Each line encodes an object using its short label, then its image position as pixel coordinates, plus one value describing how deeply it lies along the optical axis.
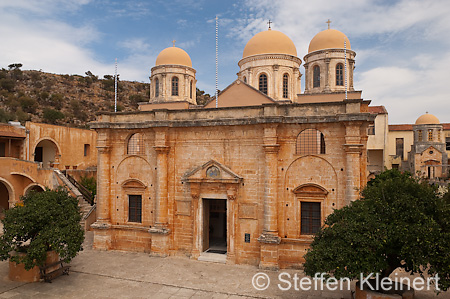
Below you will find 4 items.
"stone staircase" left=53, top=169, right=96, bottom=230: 19.58
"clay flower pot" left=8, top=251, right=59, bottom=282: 11.36
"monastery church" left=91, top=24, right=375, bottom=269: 12.81
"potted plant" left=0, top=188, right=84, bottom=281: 10.32
